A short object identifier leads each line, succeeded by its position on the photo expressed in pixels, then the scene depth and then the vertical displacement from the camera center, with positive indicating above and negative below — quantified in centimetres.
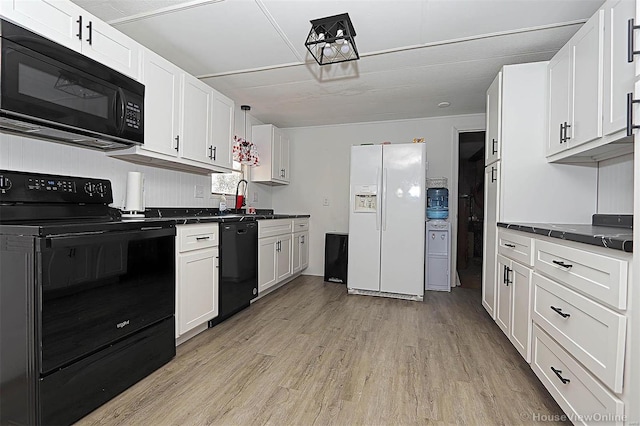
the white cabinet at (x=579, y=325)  113 -50
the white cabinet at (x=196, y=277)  223 -52
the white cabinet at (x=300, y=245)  435 -50
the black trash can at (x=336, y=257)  438 -64
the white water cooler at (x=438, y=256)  413 -59
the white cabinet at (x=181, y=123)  231 +72
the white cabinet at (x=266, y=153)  438 +78
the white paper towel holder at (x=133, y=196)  241 +8
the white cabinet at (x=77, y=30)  150 +95
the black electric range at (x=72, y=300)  133 -45
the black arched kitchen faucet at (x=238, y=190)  399 +22
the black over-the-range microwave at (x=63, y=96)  146 +59
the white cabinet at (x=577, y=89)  175 +77
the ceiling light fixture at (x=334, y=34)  198 +118
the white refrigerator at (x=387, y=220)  362 -11
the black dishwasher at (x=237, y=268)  272 -54
